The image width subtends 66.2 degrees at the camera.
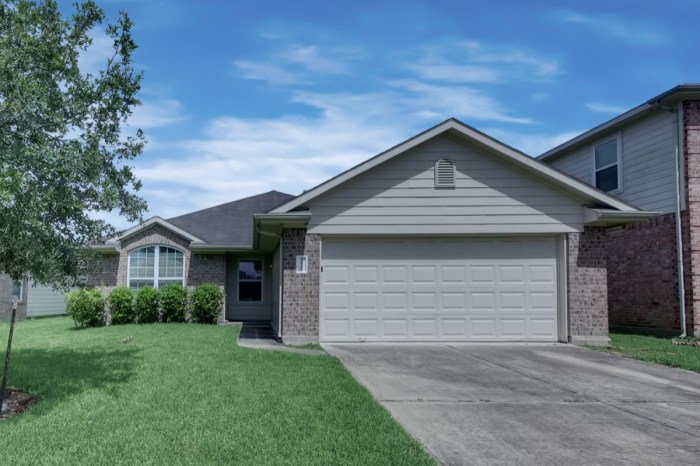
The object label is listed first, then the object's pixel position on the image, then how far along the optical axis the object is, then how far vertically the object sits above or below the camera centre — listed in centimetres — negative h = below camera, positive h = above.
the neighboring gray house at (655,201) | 1393 +189
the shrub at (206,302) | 1819 -121
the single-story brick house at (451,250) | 1220 +44
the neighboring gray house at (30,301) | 2252 -162
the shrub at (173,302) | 1823 -121
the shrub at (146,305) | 1819 -131
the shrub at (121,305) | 1808 -130
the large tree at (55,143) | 600 +157
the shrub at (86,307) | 1767 -135
